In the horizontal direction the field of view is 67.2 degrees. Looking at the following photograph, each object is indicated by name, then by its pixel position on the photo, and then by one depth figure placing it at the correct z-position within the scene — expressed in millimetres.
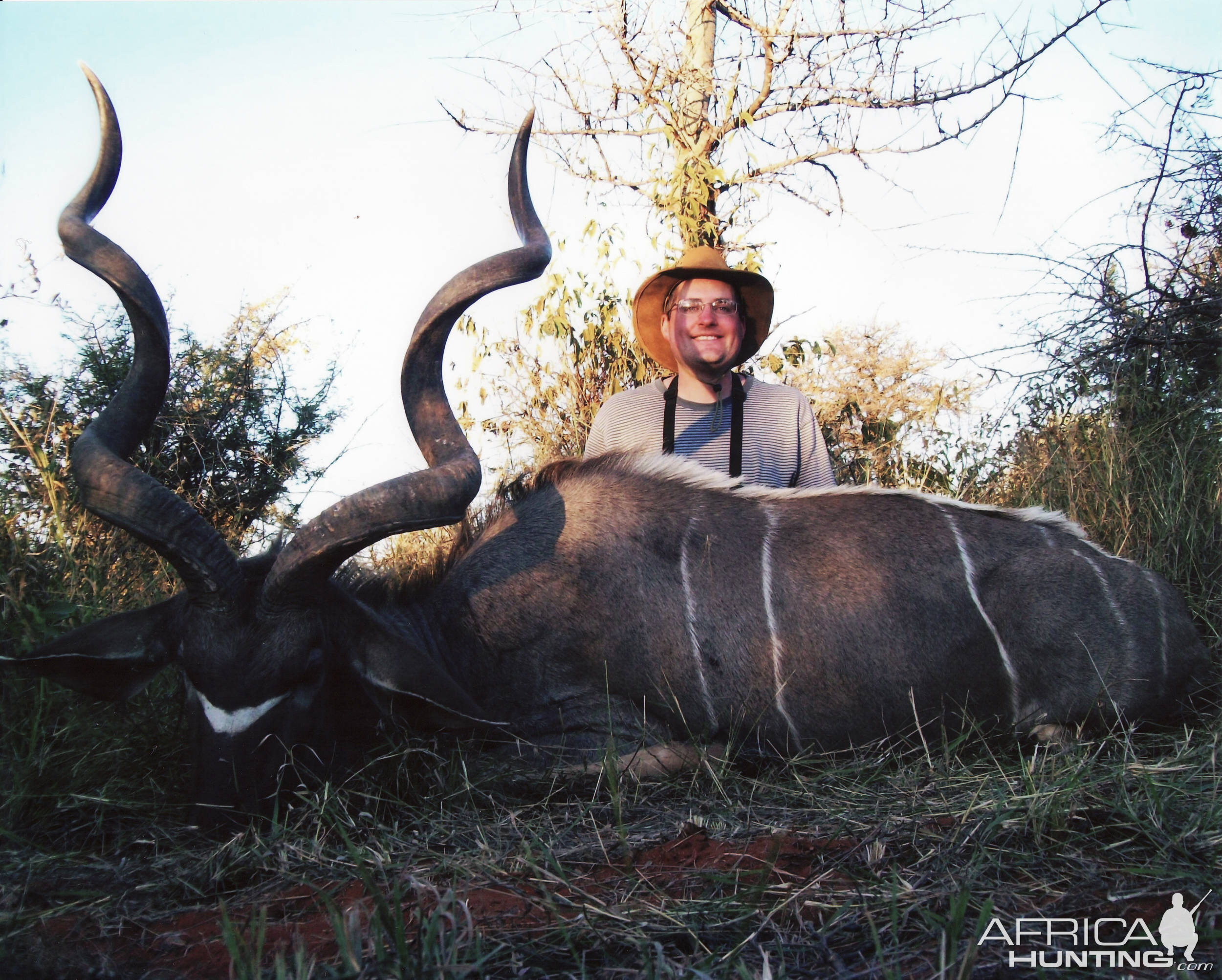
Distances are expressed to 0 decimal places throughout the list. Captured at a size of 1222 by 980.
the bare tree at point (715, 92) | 6242
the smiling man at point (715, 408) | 4301
